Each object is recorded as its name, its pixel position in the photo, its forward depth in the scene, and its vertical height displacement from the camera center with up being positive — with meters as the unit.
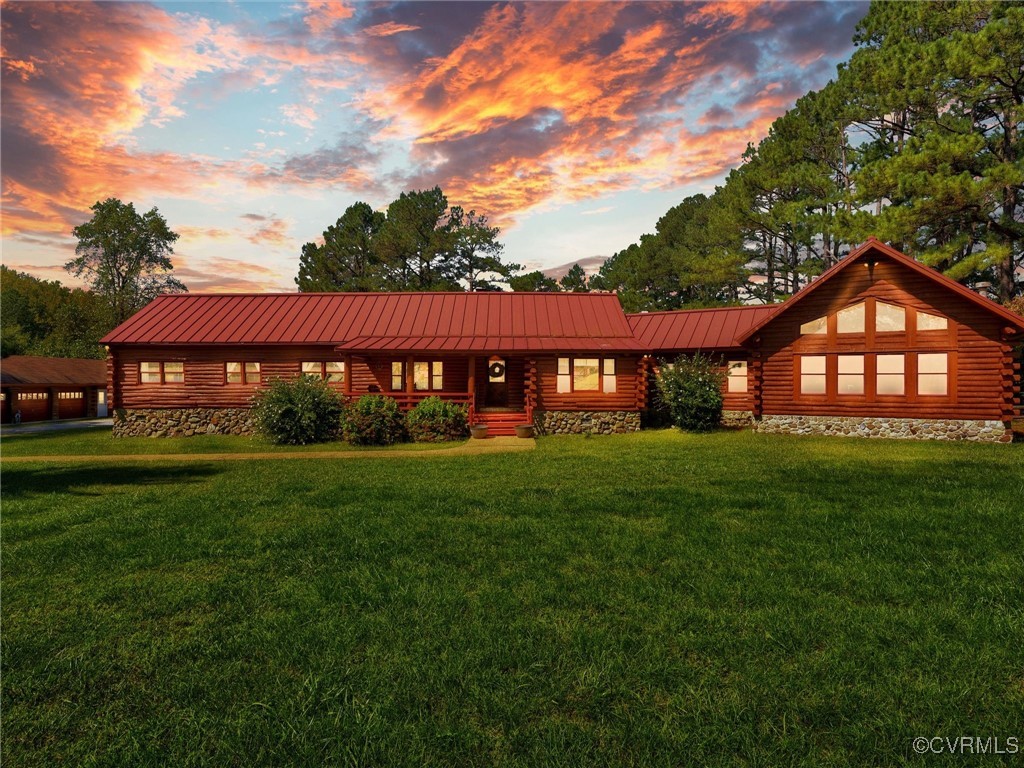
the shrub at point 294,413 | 20.28 -1.23
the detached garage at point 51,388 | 36.50 -0.21
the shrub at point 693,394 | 21.59 -0.81
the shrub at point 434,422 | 21.25 -1.74
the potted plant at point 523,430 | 21.52 -2.15
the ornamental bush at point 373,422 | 20.36 -1.66
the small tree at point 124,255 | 46.97 +11.93
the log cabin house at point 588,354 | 18.83 +0.98
